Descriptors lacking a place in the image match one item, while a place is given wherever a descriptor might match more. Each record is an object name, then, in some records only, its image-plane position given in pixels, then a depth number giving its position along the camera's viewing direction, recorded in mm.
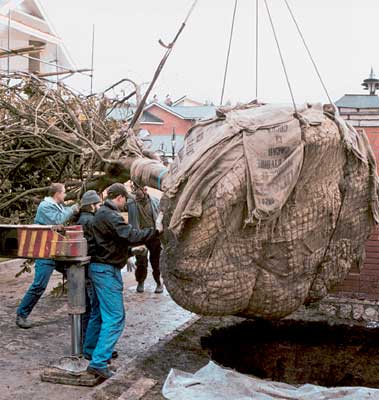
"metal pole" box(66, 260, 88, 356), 5688
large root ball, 4465
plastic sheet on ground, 4867
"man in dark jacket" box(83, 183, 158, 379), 5715
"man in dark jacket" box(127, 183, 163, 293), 9039
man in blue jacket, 7695
